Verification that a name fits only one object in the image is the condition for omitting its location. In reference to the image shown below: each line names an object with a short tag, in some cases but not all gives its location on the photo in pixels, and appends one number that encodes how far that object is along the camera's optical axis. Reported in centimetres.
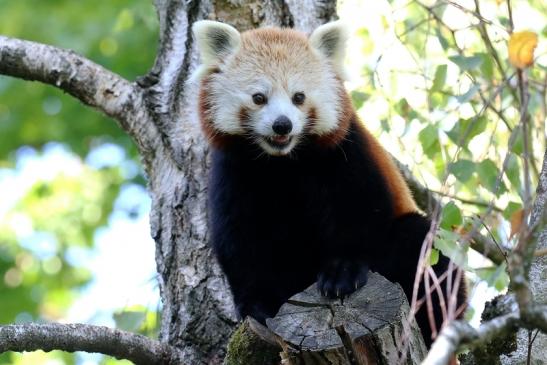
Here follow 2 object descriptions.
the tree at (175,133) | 820
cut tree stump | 586
